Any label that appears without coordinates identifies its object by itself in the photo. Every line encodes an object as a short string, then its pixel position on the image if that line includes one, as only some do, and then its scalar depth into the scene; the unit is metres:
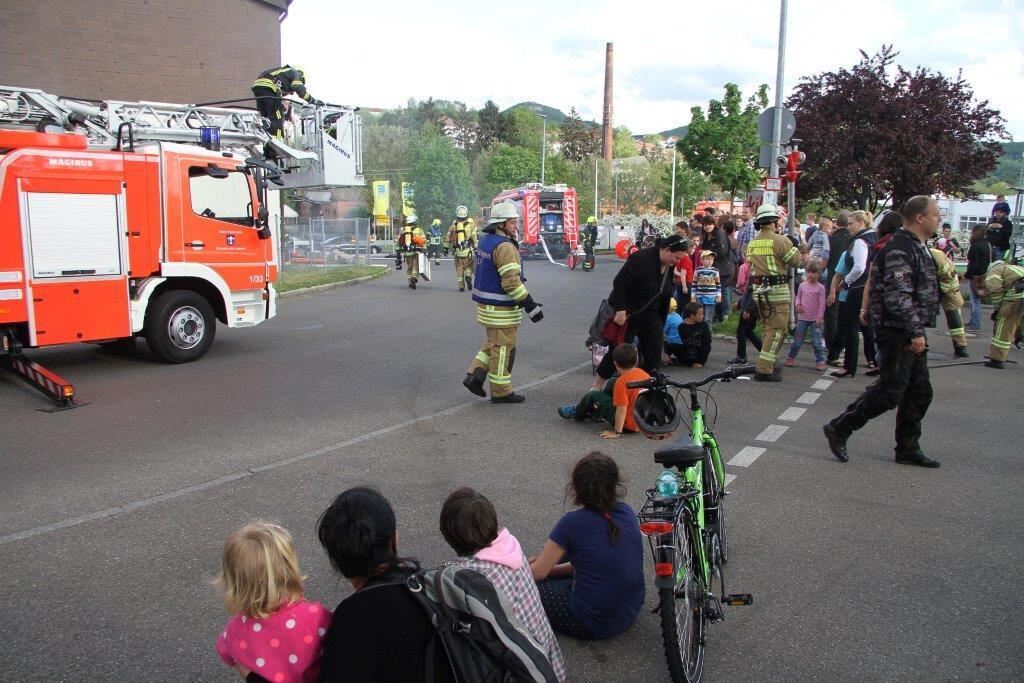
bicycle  3.20
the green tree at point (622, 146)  115.12
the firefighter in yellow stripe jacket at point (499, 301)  8.22
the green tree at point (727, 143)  35.19
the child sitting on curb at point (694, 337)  10.44
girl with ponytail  3.56
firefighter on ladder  13.98
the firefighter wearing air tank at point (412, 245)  21.14
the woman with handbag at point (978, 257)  13.16
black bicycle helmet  5.66
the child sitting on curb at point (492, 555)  3.09
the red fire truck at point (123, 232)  9.03
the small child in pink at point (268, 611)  2.57
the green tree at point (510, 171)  65.88
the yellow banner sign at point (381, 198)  48.38
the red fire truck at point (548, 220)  35.88
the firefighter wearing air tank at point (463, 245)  20.34
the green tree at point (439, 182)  55.84
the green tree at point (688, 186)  60.31
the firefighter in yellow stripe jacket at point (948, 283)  9.27
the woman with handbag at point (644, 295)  8.02
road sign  14.78
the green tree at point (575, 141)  92.50
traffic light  13.35
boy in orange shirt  7.17
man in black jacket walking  6.21
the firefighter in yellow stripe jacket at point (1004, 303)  10.51
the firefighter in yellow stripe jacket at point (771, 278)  9.48
